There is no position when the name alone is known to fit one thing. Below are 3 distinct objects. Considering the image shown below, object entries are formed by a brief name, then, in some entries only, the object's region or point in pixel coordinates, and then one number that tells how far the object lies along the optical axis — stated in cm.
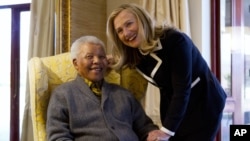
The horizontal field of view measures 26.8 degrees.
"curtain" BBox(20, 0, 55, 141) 290
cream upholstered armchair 253
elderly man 244
